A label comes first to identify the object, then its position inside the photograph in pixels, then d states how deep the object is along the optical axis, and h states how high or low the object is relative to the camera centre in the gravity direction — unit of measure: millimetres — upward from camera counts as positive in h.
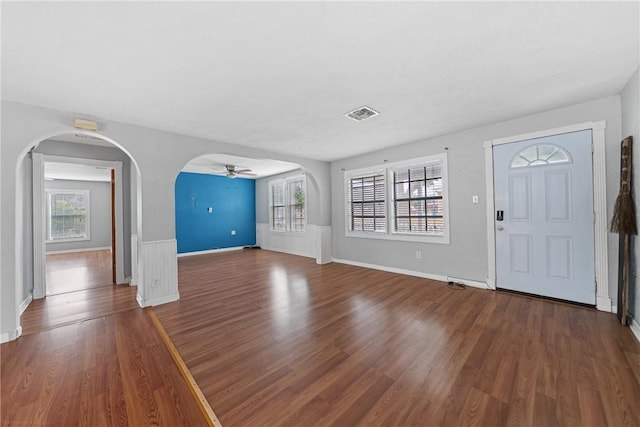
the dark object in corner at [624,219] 2396 -91
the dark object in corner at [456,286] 3689 -1189
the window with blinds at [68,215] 8166 +59
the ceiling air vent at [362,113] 2923 +1280
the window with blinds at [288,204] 7414 +340
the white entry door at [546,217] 2920 -80
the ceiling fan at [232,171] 5942 +1141
